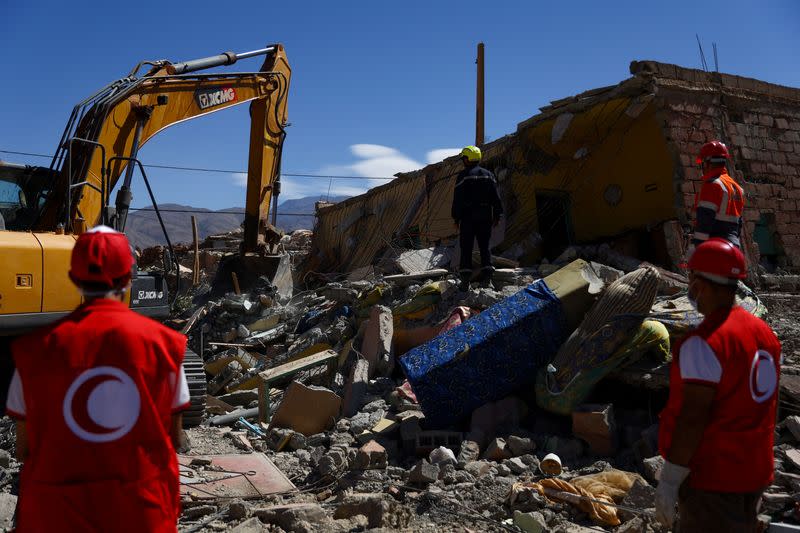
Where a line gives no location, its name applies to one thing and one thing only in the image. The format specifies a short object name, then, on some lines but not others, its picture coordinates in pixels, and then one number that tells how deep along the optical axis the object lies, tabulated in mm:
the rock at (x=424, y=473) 4754
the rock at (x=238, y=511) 4297
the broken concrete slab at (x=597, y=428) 5047
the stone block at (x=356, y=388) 6684
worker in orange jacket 5479
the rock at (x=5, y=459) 5051
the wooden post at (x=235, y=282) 11377
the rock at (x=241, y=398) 7863
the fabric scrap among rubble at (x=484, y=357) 5738
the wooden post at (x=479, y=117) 17609
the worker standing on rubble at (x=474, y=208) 8086
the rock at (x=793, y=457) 4250
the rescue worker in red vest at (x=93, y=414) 1950
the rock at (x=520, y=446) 5156
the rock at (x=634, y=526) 3787
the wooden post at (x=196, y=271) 18141
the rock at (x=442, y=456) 5035
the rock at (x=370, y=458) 5168
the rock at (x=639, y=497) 4031
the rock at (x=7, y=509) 4090
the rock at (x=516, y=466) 4930
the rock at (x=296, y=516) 4082
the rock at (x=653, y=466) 4375
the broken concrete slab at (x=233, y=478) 4754
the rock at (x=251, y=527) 3988
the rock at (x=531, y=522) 4027
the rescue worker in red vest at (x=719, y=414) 2207
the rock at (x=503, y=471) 4879
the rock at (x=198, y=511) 4359
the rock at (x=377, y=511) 4125
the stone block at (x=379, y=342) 7328
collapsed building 9406
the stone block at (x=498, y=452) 5145
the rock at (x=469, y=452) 5141
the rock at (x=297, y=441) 6066
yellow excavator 5277
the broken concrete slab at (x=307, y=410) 6484
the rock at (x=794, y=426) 4535
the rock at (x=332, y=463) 5129
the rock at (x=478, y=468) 4902
